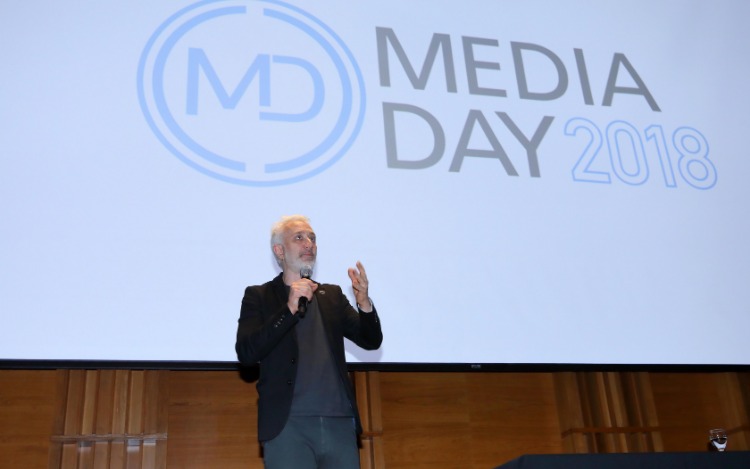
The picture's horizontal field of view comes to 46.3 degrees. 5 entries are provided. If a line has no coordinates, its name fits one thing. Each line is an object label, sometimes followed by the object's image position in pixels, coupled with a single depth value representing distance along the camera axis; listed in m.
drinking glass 2.82
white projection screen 3.27
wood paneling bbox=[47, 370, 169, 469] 3.63
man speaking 2.43
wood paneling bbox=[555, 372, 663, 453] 4.30
